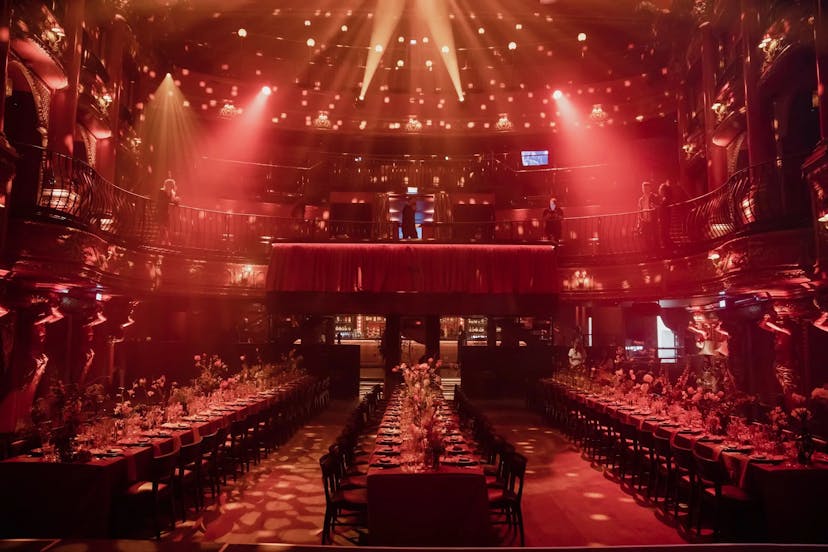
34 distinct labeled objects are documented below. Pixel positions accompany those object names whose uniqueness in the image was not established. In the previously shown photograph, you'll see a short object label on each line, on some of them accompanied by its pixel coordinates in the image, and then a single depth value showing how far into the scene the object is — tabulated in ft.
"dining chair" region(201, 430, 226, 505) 20.40
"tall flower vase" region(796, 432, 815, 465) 16.90
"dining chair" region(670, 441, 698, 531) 17.95
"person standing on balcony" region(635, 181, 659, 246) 37.54
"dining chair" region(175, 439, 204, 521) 18.67
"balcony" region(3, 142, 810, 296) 24.66
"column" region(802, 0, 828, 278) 20.48
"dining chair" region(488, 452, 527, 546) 16.91
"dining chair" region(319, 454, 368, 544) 16.88
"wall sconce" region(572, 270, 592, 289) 41.65
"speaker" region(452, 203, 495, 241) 56.85
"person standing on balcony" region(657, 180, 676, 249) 35.86
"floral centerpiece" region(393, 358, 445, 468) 16.44
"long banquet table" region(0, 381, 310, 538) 15.67
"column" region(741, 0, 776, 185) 29.48
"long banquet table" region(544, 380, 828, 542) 15.89
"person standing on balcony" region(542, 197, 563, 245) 41.19
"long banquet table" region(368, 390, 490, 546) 15.40
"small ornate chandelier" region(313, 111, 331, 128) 57.72
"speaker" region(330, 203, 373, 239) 58.65
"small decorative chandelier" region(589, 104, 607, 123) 55.57
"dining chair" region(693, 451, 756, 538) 16.61
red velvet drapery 36.32
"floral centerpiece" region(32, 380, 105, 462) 16.65
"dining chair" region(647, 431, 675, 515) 20.18
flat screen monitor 61.36
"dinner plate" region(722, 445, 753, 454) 19.19
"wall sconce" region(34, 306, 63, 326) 26.00
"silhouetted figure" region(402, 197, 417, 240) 41.83
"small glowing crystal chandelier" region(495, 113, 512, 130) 57.93
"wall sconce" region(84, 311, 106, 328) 32.04
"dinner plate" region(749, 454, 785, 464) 17.44
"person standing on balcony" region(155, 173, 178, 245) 37.56
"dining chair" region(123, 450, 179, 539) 17.00
